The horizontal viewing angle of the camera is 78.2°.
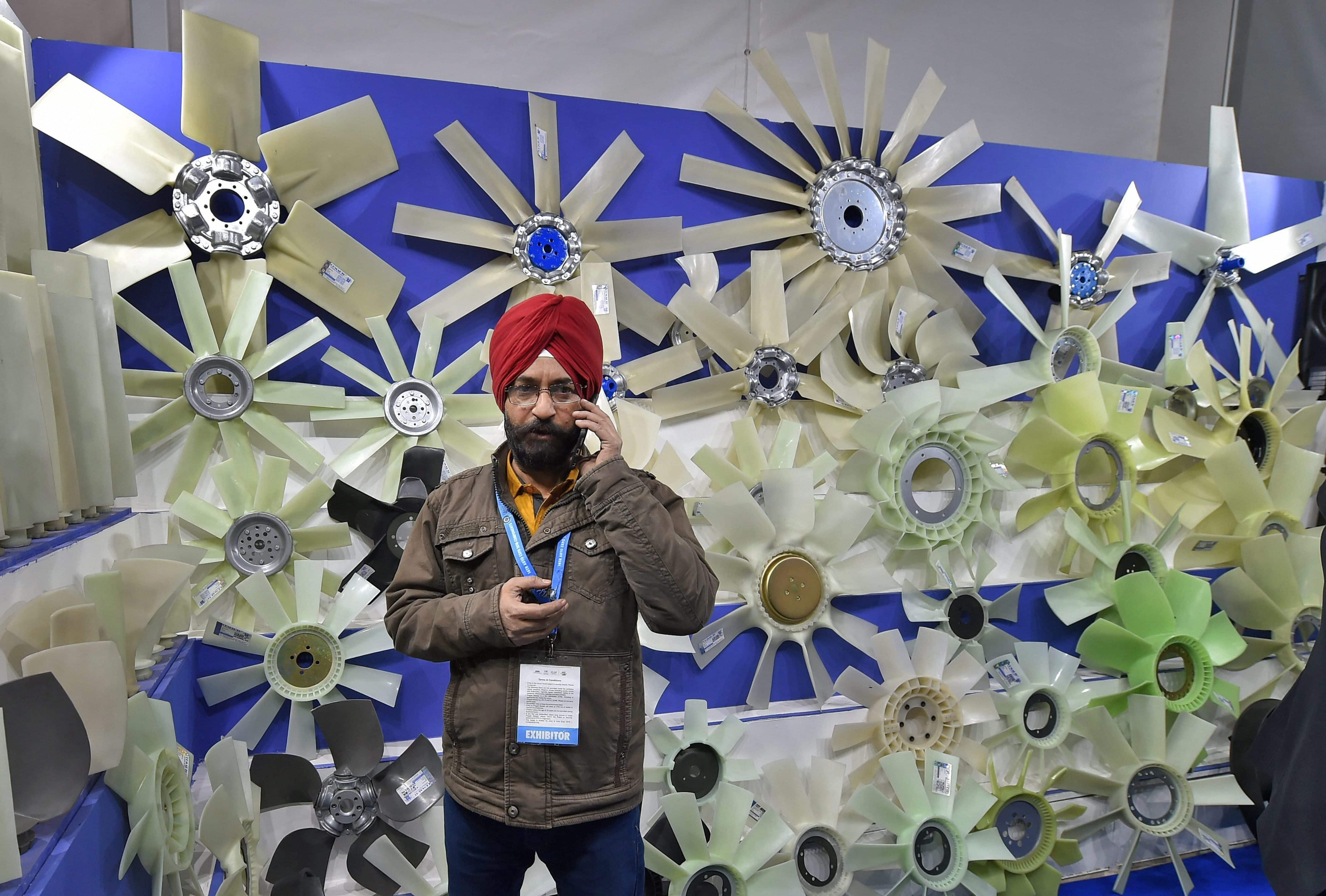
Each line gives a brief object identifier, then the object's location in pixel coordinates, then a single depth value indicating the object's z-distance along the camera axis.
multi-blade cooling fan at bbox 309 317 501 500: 2.24
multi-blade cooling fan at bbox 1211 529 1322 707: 3.14
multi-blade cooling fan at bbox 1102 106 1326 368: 3.30
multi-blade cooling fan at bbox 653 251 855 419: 2.57
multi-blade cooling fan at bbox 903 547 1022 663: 2.85
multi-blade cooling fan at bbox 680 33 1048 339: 2.66
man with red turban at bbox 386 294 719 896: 1.38
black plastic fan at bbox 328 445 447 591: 2.22
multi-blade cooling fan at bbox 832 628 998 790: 2.65
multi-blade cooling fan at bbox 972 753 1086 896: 2.77
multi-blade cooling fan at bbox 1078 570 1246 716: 2.94
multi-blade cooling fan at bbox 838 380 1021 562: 2.71
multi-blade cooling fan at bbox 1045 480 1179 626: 2.97
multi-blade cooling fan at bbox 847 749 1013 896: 2.51
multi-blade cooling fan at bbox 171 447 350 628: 2.11
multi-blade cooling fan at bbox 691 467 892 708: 2.54
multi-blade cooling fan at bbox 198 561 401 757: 2.11
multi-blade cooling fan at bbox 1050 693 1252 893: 2.86
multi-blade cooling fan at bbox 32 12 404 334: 1.99
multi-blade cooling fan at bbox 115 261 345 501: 2.06
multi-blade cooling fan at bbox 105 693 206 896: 1.41
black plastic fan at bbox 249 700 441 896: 2.06
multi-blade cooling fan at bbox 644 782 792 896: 2.26
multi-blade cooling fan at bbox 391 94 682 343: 2.32
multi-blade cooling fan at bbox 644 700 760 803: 2.39
